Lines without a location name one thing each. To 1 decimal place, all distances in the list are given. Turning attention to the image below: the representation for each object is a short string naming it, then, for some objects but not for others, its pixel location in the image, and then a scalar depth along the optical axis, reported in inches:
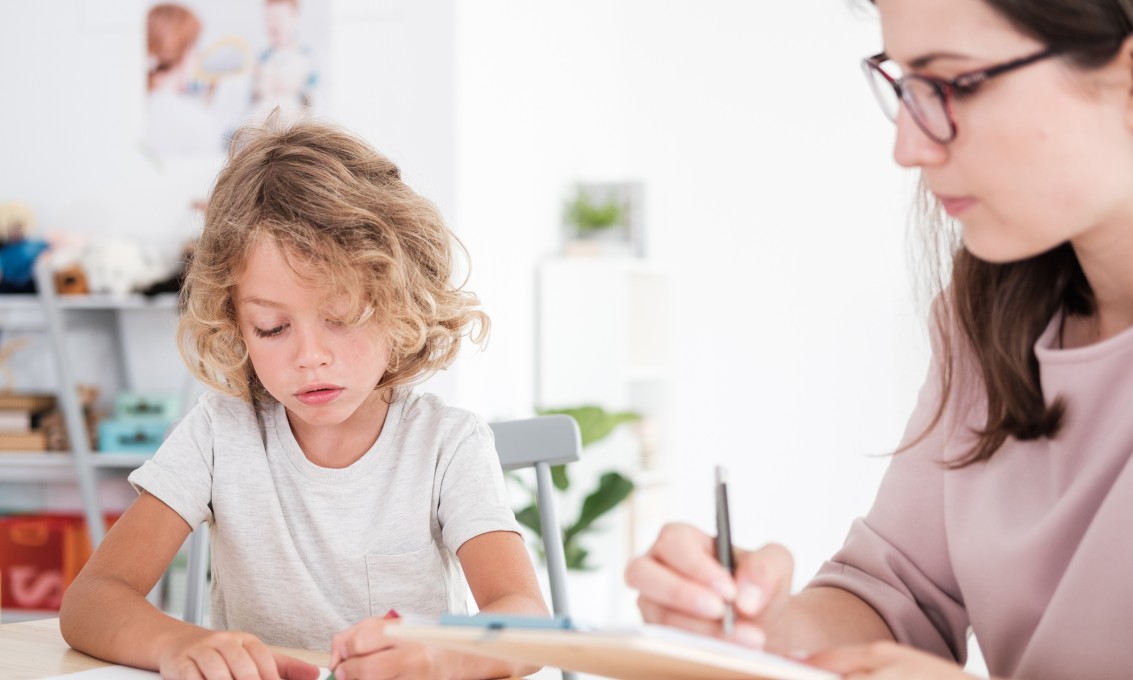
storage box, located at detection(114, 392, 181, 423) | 132.7
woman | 29.3
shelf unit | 129.3
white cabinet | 162.9
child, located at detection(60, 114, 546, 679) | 45.2
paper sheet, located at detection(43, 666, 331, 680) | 35.7
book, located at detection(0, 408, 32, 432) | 131.9
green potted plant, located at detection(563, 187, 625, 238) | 176.4
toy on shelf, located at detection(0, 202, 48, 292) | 134.3
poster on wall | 137.6
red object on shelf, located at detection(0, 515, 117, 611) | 131.8
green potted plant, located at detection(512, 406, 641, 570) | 129.0
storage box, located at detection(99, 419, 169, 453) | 131.0
